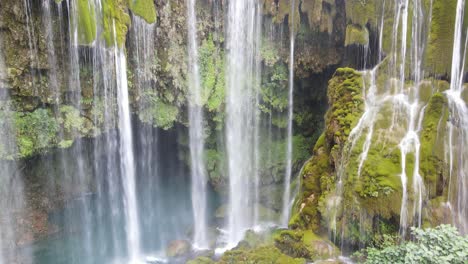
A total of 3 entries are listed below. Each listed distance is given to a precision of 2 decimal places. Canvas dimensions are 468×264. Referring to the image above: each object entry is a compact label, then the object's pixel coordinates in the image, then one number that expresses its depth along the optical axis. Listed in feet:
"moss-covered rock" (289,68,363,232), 29.84
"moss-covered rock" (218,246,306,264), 27.71
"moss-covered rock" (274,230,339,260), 27.43
